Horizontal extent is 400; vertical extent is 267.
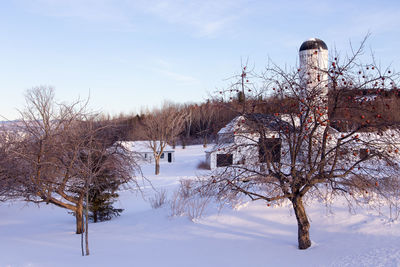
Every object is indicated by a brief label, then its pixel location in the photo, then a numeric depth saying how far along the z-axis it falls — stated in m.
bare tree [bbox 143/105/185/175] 38.84
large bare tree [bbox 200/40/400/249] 7.75
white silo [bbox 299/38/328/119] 15.69
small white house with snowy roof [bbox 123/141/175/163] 44.91
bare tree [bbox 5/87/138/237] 10.48
